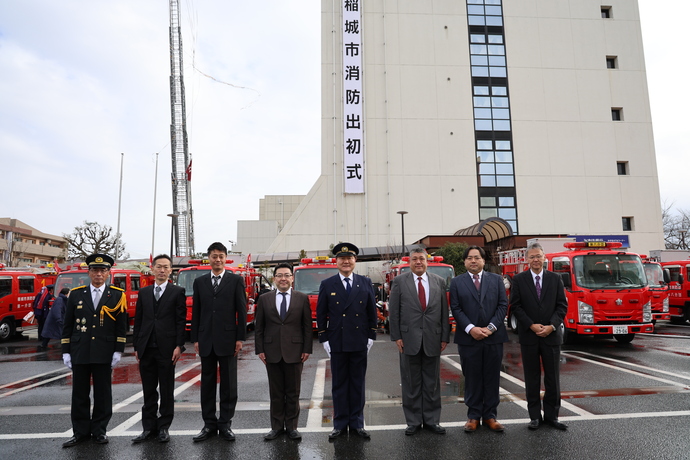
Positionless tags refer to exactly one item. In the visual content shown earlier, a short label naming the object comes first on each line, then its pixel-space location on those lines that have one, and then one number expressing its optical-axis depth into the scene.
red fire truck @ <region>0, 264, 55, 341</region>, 15.42
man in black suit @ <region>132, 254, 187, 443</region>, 5.11
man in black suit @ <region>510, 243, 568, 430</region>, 5.30
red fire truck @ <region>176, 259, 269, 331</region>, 14.68
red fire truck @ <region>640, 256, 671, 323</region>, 14.85
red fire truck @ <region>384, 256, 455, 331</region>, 14.93
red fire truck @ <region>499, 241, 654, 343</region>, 10.77
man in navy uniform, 5.10
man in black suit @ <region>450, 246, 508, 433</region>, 5.24
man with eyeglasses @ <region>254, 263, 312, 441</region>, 5.12
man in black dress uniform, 5.03
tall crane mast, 55.19
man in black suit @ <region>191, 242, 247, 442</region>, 5.14
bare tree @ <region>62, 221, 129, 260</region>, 47.09
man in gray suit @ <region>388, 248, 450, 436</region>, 5.21
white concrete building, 36.66
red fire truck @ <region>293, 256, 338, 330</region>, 14.84
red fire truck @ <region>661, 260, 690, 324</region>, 16.77
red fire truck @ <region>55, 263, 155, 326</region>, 15.52
